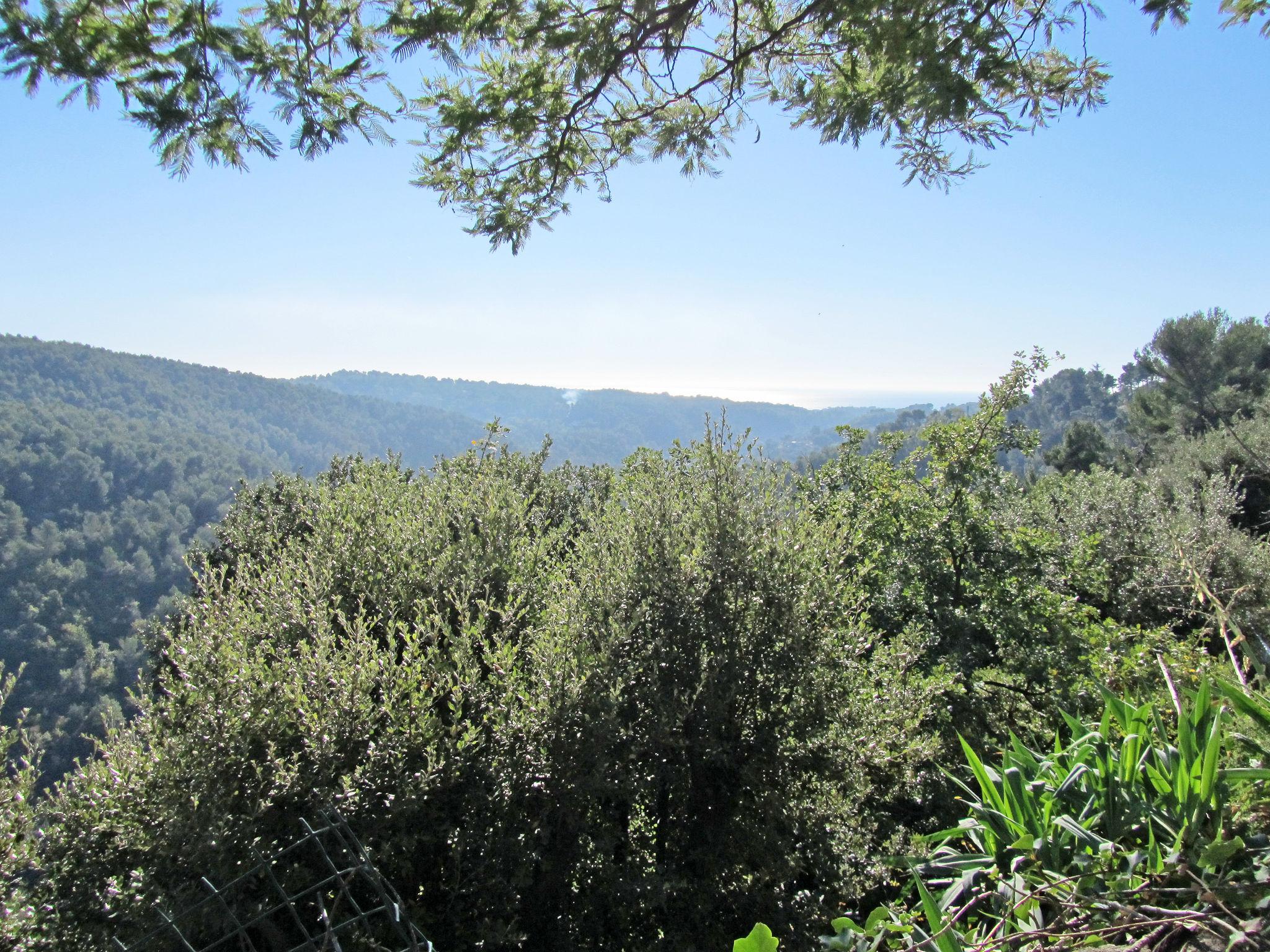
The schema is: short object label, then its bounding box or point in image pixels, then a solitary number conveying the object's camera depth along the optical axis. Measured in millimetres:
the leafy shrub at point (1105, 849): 1387
